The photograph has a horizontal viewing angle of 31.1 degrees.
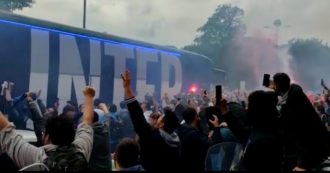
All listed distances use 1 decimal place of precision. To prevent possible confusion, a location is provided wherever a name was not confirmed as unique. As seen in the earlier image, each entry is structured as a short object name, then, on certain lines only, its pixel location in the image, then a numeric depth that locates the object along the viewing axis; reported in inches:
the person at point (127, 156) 149.0
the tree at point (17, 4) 1727.4
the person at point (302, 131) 179.2
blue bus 476.1
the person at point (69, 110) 268.1
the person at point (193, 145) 219.2
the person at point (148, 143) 171.9
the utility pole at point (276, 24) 1885.3
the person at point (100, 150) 212.1
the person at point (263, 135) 157.1
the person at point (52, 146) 134.8
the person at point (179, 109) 384.7
